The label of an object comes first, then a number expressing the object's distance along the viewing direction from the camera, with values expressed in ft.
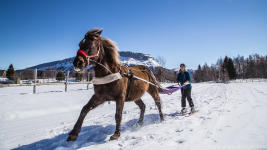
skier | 17.09
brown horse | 8.23
